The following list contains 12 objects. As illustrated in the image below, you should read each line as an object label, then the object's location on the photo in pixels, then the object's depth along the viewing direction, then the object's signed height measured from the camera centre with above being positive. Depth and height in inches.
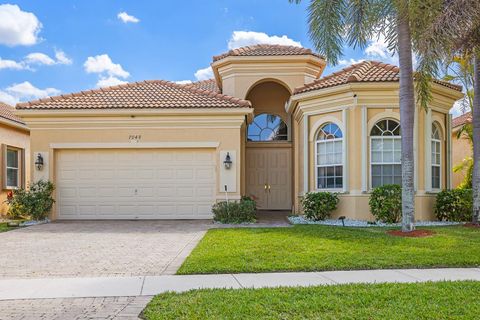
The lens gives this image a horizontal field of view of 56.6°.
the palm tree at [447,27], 395.9 +127.6
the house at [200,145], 558.6 +32.4
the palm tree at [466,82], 621.9 +130.9
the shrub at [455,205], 549.6 -45.0
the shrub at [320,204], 550.6 -43.8
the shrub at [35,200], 582.9 -39.1
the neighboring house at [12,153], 716.7 +29.5
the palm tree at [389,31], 420.8 +145.4
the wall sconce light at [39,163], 604.1 +9.7
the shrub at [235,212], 564.4 -54.0
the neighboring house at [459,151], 932.0 +37.7
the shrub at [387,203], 515.4 -39.4
